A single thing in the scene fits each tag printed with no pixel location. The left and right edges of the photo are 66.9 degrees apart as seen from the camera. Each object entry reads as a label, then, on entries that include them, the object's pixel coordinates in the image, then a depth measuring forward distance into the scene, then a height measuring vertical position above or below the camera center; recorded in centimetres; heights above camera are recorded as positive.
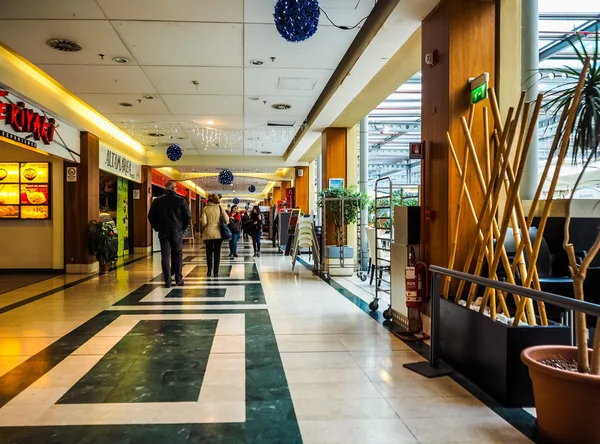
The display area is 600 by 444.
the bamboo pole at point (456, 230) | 330 -10
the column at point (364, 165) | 922 +111
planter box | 241 -77
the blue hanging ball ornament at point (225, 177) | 1488 +134
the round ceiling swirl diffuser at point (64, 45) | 513 +199
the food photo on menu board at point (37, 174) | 856 +82
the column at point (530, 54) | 402 +145
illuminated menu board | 854 +48
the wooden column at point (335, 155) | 934 +130
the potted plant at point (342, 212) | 791 +10
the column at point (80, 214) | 841 +7
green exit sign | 346 +97
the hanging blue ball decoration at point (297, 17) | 318 +142
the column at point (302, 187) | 1556 +104
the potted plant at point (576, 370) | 186 -67
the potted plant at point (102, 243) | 835 -47
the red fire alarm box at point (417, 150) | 421 +63
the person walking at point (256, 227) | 1264 -26
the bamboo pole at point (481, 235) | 275 -12
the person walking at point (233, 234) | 1139 -43
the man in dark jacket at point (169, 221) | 638 -5
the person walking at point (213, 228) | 760 -17
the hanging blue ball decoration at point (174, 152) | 1025 +149
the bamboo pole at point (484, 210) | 274 +5
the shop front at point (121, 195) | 1088 +62
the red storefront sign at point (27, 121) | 593 +137
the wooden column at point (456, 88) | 371 +107
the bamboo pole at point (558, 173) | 198 +22
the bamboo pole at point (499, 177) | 264 +26
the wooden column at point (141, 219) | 1331 -4
